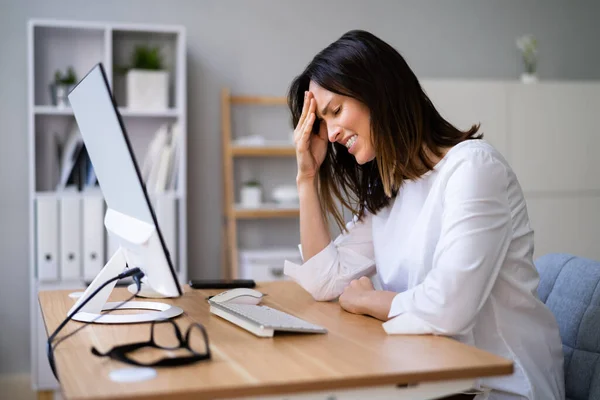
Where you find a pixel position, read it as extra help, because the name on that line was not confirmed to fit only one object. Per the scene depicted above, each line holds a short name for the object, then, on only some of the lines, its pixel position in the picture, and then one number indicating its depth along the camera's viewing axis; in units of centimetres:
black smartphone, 195
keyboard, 132
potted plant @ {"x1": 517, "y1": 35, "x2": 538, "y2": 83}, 423
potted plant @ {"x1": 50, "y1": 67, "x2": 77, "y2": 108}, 356
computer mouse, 167
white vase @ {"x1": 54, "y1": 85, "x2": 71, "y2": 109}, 356
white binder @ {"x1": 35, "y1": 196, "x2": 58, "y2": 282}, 341
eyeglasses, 109
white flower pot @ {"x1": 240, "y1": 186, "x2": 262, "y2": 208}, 386
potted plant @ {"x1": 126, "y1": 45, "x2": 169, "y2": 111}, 363
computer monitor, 119
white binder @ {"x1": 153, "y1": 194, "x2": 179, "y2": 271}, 356
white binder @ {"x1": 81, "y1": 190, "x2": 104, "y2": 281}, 347
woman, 140
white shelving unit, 344
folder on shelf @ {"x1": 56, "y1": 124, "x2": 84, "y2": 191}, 354
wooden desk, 99
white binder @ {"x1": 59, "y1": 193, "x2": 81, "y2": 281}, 345
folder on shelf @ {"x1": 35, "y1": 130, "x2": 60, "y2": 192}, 369
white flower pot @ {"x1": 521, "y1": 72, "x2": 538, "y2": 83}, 421
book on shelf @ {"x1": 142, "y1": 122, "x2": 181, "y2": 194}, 361
